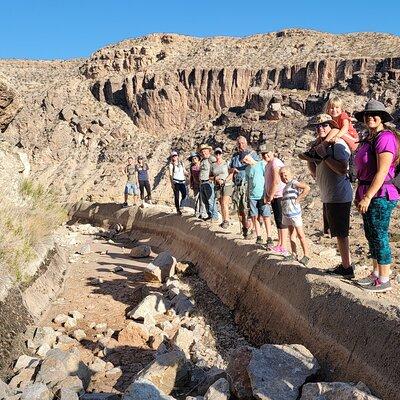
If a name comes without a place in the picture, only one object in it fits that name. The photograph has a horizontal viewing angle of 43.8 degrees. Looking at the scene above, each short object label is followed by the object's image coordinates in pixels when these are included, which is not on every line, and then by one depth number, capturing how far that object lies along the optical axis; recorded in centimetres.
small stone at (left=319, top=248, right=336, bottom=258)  868
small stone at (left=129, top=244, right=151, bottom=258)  1174
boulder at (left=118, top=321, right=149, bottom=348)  593
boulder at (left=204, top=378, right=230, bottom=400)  363
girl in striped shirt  637
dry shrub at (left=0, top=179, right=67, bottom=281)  657
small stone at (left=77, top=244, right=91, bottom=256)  1223
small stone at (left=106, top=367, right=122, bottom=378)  505
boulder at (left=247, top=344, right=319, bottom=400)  345
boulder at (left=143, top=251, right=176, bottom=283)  872
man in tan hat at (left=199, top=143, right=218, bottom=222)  1000
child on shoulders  464
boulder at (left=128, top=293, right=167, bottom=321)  676
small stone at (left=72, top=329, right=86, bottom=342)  615
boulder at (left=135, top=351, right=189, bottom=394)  412
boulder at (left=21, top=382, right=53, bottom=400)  403
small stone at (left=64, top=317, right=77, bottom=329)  661
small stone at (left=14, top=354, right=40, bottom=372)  495
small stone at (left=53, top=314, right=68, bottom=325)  674
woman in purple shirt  391
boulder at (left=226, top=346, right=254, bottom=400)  364
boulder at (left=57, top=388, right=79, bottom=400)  408
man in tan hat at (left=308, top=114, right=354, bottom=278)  460
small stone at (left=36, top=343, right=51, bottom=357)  552
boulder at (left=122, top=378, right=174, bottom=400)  372
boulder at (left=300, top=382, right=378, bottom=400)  291
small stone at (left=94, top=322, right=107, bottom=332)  648
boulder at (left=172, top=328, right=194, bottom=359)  545
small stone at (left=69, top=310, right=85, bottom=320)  696
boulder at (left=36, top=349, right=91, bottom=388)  453
